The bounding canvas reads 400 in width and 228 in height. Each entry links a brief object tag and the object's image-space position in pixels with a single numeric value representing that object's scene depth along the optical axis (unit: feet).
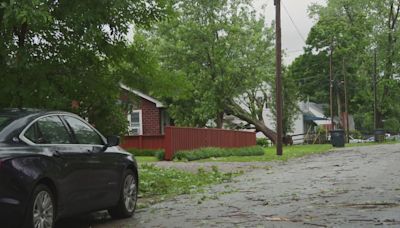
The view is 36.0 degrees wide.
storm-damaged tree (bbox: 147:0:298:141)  119.14
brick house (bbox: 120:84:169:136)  119.65
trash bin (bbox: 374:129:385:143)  181.37
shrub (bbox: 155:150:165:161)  84.94
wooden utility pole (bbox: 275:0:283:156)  95.96
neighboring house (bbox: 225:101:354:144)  181.25
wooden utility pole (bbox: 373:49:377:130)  211.74
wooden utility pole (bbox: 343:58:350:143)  190.92
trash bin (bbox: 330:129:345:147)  140.46
